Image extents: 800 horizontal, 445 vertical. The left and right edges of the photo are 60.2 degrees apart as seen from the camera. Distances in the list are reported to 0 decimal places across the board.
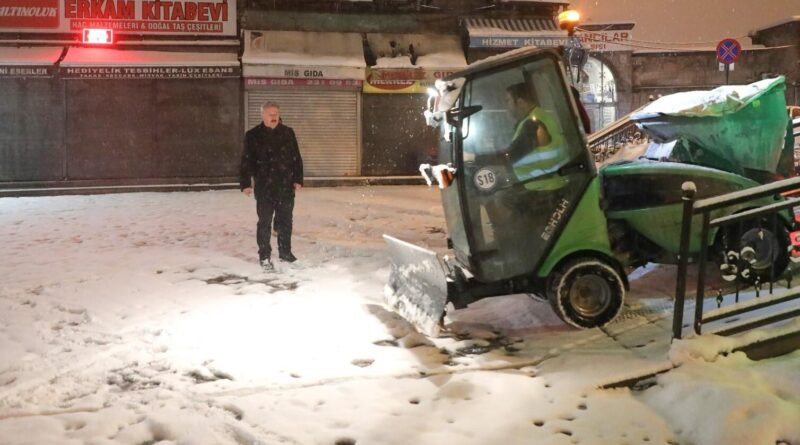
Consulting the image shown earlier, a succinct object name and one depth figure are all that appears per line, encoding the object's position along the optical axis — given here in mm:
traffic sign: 15875
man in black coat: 7750
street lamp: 16266
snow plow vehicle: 5199
